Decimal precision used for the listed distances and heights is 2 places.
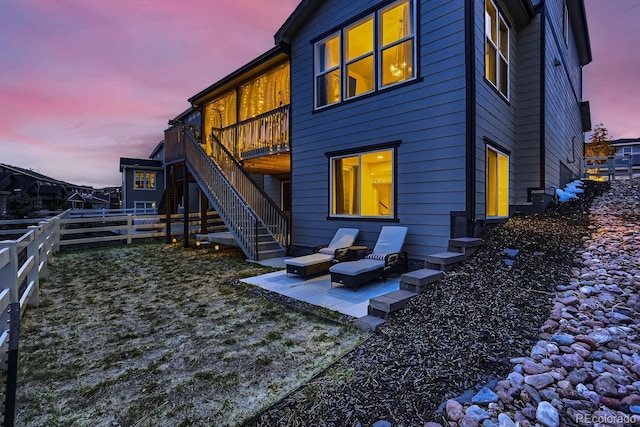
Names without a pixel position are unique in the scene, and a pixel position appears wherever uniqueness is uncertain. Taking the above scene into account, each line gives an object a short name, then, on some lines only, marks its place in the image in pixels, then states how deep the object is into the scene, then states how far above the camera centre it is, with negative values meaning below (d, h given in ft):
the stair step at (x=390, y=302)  11.68 -3.46
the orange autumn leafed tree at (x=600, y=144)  65.16 +15.00
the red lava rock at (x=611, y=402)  6.34 -3.96
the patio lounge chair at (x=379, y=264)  16.22 -2.90
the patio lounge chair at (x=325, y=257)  19.16 -2.94
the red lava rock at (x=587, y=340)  8.43 -3.58
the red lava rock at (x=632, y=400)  6.36 -3.92
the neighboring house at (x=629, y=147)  84.68 +18.78
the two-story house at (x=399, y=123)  18.34 +7.03
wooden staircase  26.63 +0.78
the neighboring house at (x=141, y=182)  74.83 +7.68
